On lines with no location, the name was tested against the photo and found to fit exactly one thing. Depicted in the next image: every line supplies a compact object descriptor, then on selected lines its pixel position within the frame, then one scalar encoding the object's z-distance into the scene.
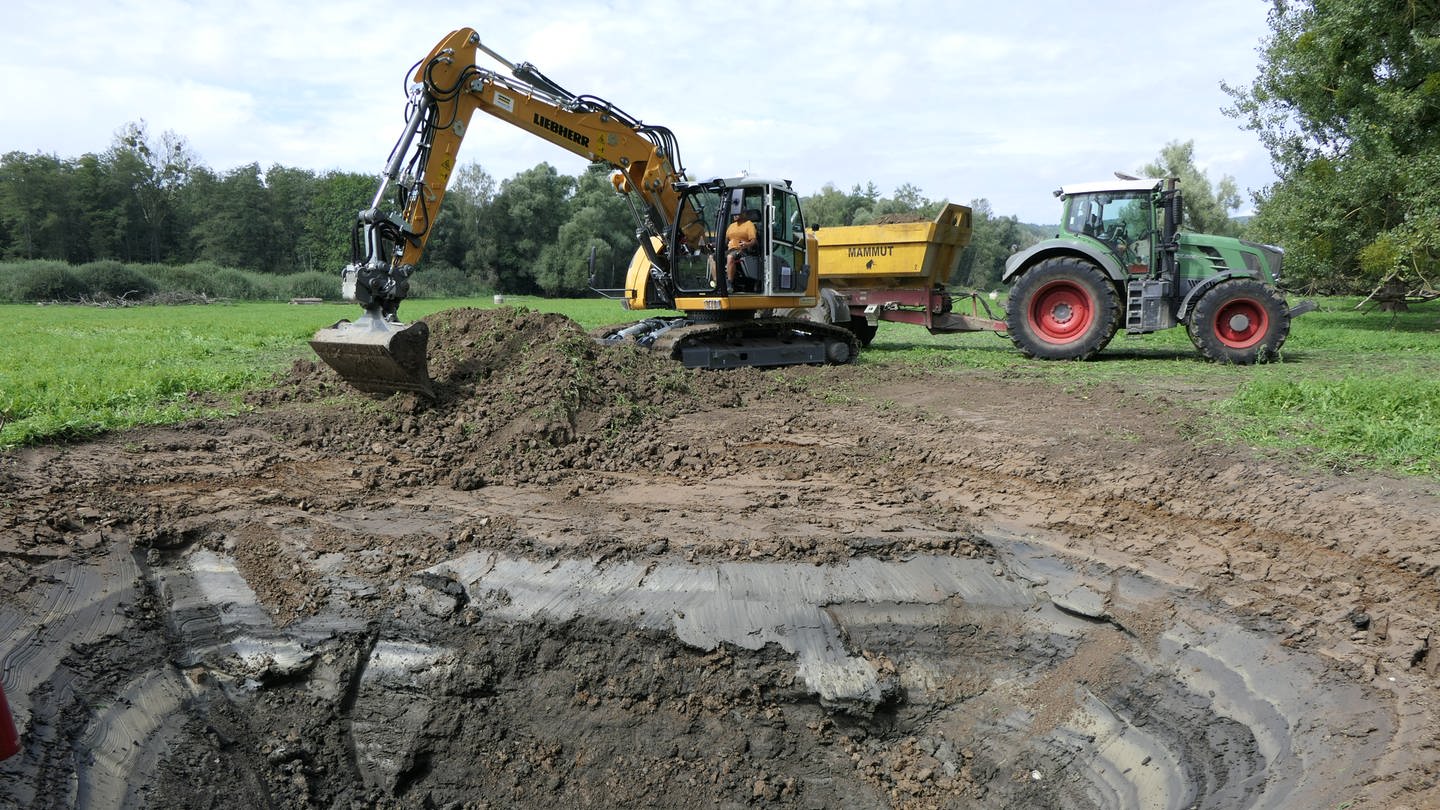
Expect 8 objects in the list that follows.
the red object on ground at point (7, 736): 2.02
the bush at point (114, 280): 30.89
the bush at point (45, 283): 29.16
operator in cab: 11.03
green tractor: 11.49
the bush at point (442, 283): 44.59
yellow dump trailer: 14.20
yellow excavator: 7.64
